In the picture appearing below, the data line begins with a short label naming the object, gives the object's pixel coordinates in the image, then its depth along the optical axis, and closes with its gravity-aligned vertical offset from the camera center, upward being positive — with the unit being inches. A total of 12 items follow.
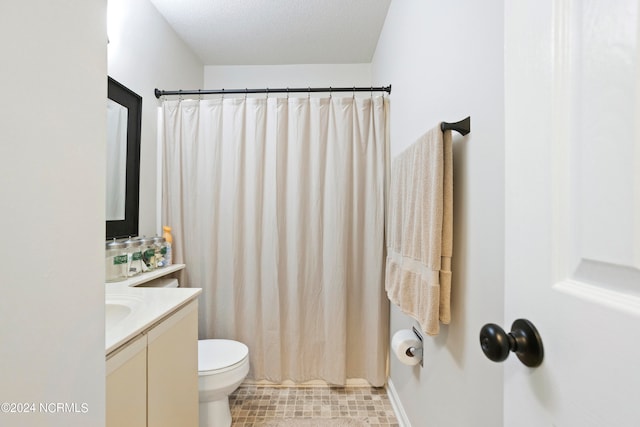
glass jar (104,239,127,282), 55.6 -9.6
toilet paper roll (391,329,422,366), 50.7 -23.5
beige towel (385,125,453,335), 36.9 -2.0
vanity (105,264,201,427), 30.4 -18.0
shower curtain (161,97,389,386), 74.5 -2.2
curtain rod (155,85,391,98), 74.2 +33.2
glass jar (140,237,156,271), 63.8 -8.8
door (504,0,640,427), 11.1 +0.6
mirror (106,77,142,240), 59.1 +11.9
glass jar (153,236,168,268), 67.5 -8.7
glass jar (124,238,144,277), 58.4 -9.2
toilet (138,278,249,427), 55.7 -32.5
